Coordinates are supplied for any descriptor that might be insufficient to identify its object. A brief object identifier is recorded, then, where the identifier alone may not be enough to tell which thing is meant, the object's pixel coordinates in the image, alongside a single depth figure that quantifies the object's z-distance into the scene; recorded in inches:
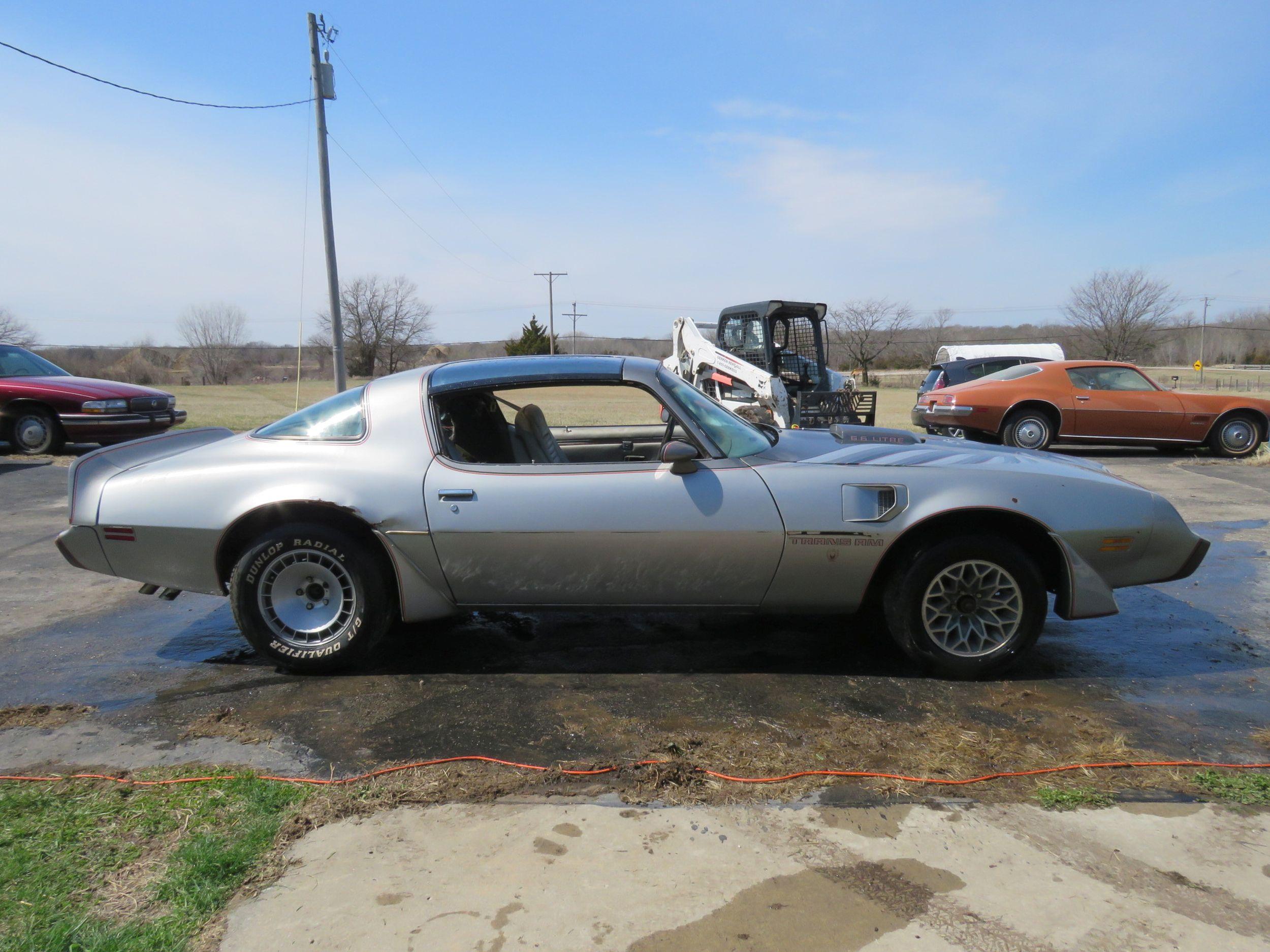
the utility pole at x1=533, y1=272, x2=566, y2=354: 2239.2
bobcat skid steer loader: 529.7
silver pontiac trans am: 147.5
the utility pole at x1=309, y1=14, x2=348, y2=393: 705.0
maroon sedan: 454.9
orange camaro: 507.2
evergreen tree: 2206.0
